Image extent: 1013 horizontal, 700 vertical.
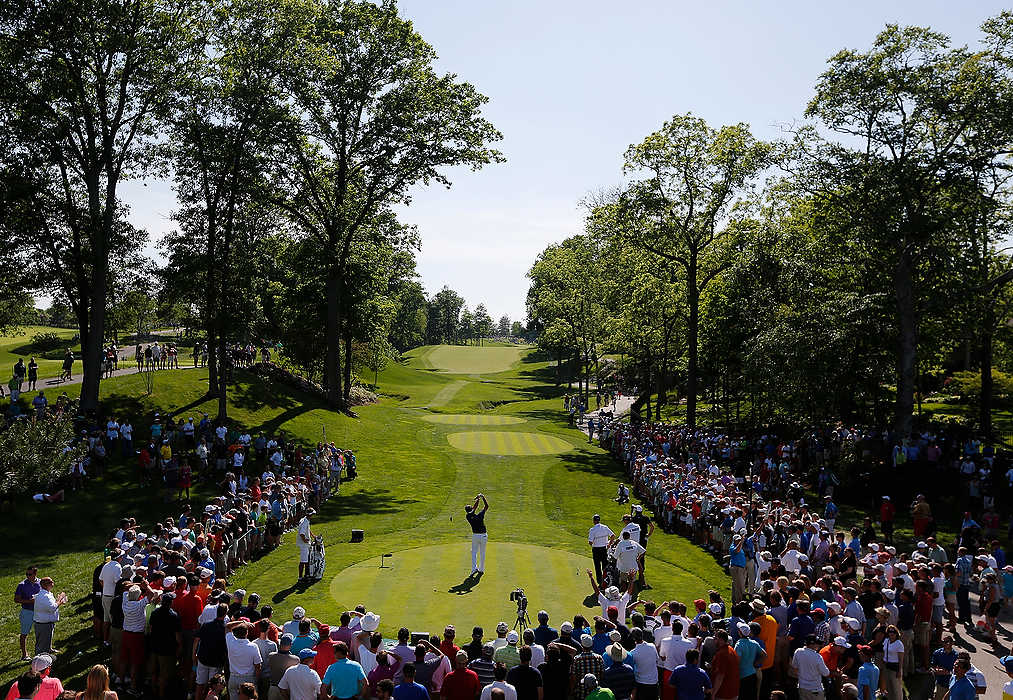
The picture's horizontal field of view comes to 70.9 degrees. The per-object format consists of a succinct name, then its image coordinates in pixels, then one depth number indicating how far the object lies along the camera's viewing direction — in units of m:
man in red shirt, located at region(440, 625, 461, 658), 10.98
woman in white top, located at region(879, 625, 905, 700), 12.60
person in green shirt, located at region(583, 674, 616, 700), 9.74
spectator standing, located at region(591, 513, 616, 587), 18.17
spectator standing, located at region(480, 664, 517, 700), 9.33
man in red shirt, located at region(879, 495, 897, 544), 24.86
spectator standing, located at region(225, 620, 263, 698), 11.05
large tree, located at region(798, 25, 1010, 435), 31.33
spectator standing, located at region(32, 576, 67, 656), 13.34
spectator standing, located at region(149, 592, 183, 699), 12.59
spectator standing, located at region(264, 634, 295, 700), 10.62
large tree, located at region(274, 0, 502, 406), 40.69
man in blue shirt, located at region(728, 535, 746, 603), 18.30
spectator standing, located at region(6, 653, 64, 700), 9.00
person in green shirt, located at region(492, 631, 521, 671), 10.96
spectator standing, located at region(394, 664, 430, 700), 9.70
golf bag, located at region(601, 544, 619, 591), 17.81
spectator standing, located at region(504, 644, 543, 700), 10.17
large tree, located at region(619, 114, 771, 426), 43.97
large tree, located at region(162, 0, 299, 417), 33.38
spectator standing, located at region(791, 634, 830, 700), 11.46
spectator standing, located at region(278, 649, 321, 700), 10.15
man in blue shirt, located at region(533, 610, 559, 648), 11.54
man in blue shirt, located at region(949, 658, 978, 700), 10.65
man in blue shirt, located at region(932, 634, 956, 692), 11.92
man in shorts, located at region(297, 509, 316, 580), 18.59
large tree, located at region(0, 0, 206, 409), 29.83
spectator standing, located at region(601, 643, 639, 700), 10.42
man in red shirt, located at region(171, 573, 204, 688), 13.13
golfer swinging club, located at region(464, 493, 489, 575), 18.17
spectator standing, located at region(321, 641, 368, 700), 10.20
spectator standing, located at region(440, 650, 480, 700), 10.12
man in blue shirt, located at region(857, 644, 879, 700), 11.11
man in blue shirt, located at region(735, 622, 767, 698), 11.55
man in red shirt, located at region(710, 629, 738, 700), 10.85
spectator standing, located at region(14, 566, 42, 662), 13.95
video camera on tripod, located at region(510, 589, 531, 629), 14.73
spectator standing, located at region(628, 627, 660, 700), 10.82
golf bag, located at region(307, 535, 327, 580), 18.75
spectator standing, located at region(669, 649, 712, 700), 10.57
